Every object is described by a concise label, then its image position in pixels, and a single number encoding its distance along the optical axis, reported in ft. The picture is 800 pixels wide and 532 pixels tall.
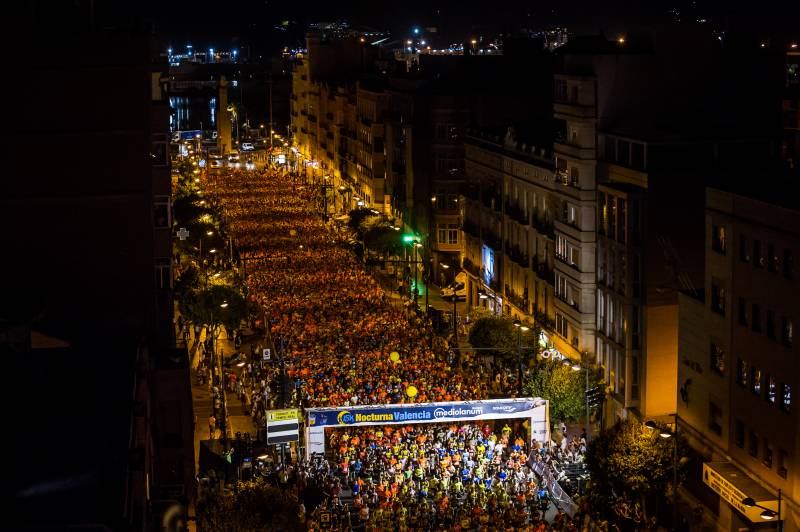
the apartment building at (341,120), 412.26
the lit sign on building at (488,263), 256.52
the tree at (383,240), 323.37
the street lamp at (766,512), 127.65
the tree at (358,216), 351.07
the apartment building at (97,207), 146.82
